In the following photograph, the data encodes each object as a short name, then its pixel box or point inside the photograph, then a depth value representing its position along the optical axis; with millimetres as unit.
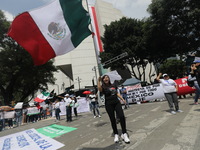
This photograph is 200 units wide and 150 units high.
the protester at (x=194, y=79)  5428
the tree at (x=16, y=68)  20828
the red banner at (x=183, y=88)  10738
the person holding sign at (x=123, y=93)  11122
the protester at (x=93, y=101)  9156
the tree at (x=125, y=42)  23312
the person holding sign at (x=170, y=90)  6188
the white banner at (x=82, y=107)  15062
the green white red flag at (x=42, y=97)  14242
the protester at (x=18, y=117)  13412
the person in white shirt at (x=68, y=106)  9148
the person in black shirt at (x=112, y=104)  3543
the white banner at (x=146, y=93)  12220
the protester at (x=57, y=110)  10531
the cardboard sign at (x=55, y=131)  5843
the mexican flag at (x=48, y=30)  4527
